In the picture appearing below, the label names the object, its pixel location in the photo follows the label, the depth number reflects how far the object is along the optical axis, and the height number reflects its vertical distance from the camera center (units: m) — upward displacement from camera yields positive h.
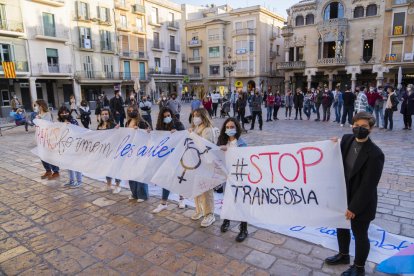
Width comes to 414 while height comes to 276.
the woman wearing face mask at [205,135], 3.90 -0.60
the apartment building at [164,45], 39.47 +6.34
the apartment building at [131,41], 35.19 +6.16
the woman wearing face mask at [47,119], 6.14 -0.58
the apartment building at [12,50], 24.42 +3.68
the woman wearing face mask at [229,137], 3.67 -0.61
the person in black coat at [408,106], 10.22 -0.76
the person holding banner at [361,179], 2.49 -0.81
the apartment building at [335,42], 33.28 +5.36
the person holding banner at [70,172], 5.66 -1.55
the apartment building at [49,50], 26.62 +4.00
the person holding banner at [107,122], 5.30 -0.56
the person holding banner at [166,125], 4.45 -0.54
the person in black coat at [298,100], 14.61 -0.64
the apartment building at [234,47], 42.91 +6.29
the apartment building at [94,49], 30.48 +4.61
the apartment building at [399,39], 31.00 +4.94
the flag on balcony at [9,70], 23.61 +1.88
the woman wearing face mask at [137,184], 4.83 -1.53
